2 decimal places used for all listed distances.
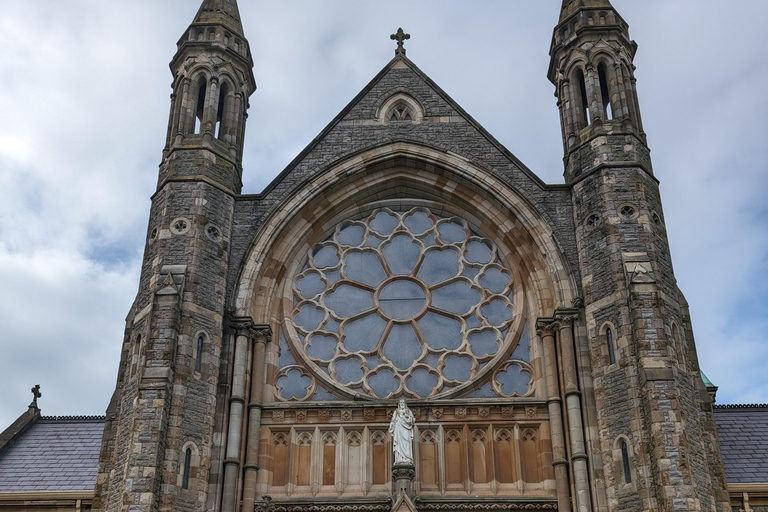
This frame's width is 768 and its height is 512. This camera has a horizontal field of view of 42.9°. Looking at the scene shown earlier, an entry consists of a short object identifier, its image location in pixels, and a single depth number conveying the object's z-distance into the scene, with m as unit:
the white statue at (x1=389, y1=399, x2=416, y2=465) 17.62
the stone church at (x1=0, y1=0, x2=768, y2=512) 17.67
